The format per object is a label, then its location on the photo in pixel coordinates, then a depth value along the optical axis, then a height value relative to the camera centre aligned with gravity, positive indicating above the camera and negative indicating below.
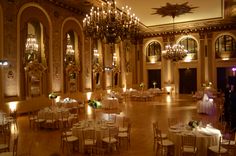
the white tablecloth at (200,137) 4.44 -1.43
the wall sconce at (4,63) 8.25 +0.88
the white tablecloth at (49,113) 7.39 -1.29
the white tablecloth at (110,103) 11.39 -1.40
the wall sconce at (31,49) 9.79 +1.80
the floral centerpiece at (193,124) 4.72 -1.15
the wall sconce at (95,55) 13.69 +1.95
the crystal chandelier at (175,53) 11.48 +1.70
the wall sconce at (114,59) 16.08 +1.91
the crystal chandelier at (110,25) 5.28 +1.65
